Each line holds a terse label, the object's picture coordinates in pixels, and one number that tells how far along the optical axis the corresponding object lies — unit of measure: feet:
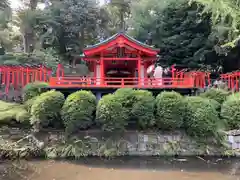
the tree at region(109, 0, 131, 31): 73.50
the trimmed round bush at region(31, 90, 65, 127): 24.48
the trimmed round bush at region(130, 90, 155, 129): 24.50
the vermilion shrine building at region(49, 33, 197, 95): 30.19
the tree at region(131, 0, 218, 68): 47.58
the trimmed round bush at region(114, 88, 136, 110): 25.02
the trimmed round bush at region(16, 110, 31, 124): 26.10
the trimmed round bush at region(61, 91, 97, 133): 24.15
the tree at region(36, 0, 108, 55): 57.42
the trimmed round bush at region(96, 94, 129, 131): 23.96
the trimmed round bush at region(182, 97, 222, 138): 24.33
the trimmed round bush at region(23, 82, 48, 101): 29.44
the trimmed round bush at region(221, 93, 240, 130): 25.27
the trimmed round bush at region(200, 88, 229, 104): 29.15
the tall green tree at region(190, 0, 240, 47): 29.13
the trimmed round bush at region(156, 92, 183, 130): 24.33
